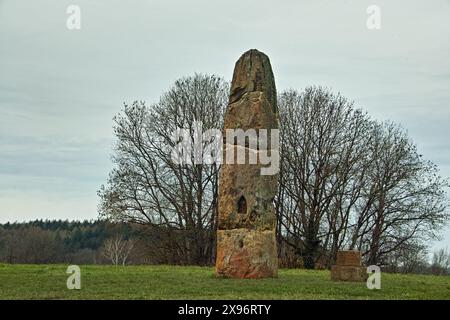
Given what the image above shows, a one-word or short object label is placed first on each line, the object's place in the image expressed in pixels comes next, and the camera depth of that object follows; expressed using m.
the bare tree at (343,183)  42.84
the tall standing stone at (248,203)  21.98
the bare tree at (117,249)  48.71
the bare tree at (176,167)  43.97
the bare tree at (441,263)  48.97
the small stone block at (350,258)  22.14
